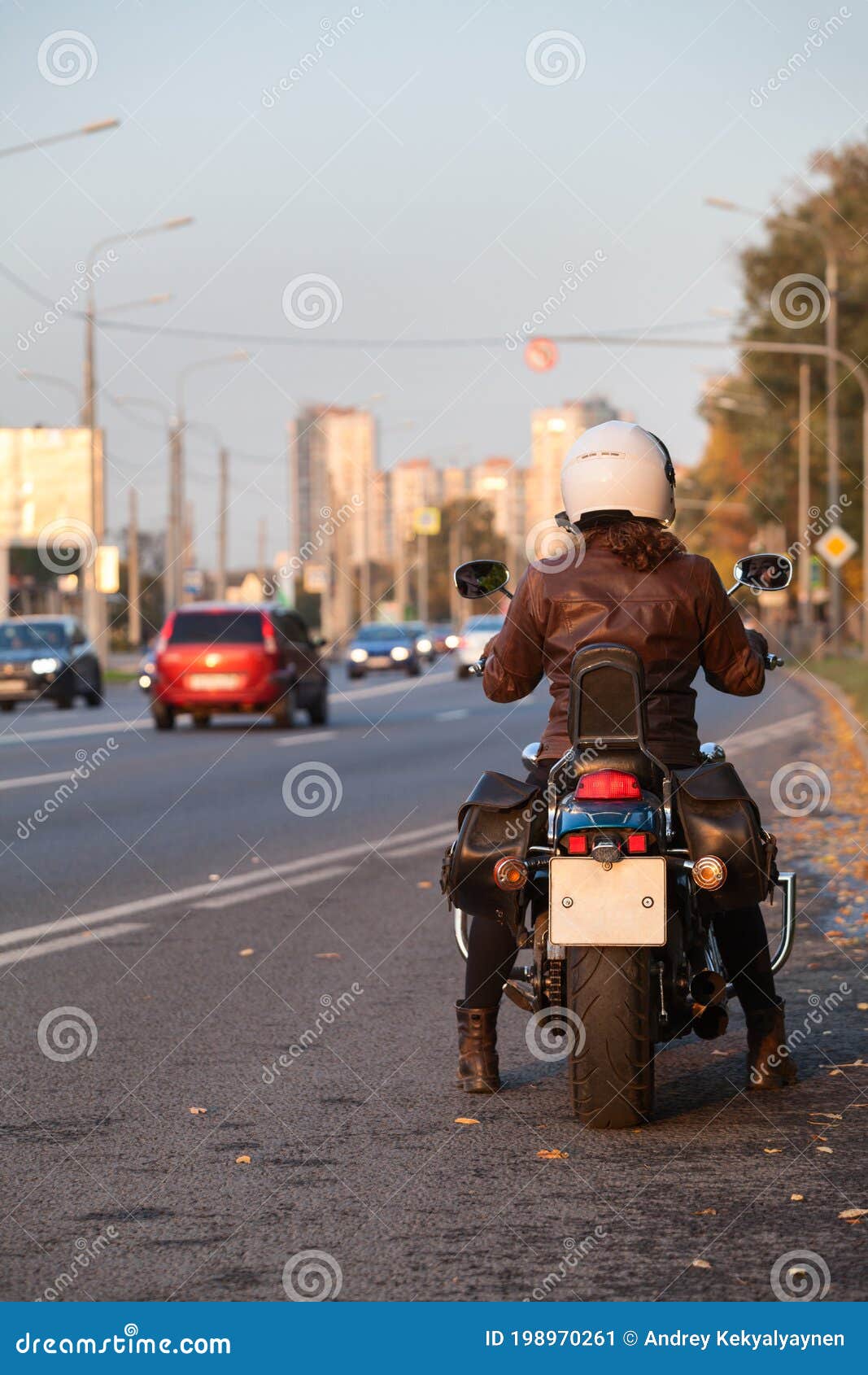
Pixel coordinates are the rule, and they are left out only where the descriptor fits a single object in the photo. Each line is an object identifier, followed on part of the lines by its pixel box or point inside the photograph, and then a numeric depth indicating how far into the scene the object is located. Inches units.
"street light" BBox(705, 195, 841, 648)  1814.7
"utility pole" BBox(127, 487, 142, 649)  3112.7
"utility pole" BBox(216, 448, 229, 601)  2743.6
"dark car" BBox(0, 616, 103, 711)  1504.7
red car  1131.9
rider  234.8
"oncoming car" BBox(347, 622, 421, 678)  2252.7
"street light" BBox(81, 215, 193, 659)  1899.6
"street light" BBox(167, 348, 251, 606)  2361.0
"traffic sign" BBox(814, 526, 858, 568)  1614.2
